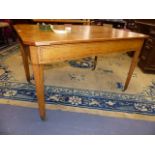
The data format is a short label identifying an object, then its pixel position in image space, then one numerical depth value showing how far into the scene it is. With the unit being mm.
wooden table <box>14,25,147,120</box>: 1014
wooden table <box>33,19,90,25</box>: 2650
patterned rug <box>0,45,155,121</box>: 1549
